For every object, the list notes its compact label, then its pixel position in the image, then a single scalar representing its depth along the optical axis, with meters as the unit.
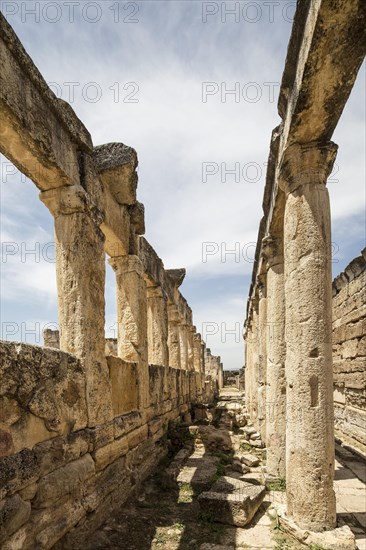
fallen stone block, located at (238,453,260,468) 6.69
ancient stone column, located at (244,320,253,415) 13.60
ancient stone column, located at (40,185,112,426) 4.50
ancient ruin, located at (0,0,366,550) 3.29
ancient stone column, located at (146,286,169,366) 8.94
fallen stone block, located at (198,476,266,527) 4.31
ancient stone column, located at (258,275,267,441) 8.79
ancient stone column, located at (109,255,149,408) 6.50
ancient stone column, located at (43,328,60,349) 13.24
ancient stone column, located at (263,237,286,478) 6.07
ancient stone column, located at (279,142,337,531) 3.91
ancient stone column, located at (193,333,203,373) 19.53
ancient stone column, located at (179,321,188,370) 14.07
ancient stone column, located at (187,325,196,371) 15.20
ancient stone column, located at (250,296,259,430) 11.93
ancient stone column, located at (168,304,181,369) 11.84
